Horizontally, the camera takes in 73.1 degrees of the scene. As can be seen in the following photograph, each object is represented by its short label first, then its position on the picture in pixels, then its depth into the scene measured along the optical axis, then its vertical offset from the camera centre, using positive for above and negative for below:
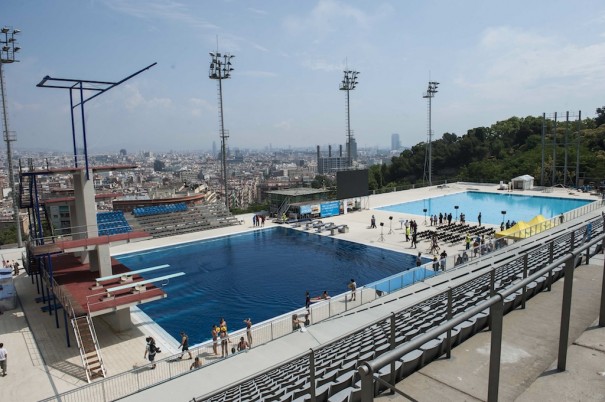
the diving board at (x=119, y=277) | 15.91 -4.55
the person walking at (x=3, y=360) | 12.38 -5.88
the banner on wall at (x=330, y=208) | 38.47 -4.71
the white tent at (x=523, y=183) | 50.41 -3.47
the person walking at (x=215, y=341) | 12.76 -5.73
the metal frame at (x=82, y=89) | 16.92 +3.20
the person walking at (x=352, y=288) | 15.46 -5.31
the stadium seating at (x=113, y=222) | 30.14 -4.50
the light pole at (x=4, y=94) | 27.16 +4.81
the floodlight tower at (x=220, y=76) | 38.75 +8.18
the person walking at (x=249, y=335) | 12.96 -5.55
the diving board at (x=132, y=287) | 14.59 -4.47
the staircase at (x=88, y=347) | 12.41 -6.02
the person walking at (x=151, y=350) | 12.70 -5.88
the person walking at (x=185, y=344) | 12.84 -5.72
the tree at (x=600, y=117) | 70.62 +6.25
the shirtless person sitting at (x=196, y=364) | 11.56 -5.72
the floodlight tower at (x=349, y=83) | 47.22 +8.75
